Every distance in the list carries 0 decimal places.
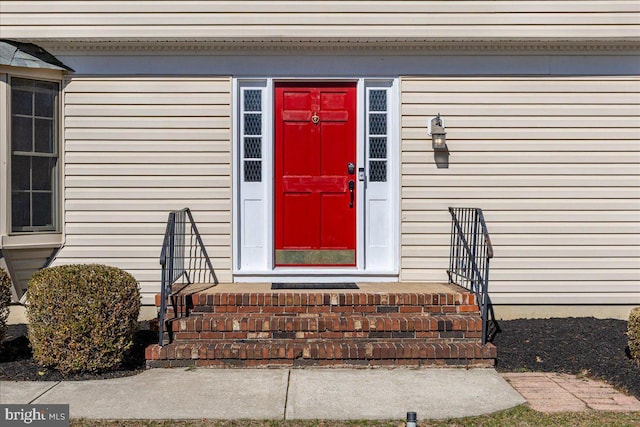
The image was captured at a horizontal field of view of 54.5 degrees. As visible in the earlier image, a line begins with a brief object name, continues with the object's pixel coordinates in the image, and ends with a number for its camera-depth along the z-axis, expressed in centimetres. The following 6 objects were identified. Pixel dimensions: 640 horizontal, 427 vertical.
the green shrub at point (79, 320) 503
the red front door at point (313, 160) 673
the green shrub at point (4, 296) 550
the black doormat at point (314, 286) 629
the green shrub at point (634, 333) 522
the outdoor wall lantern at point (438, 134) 654
